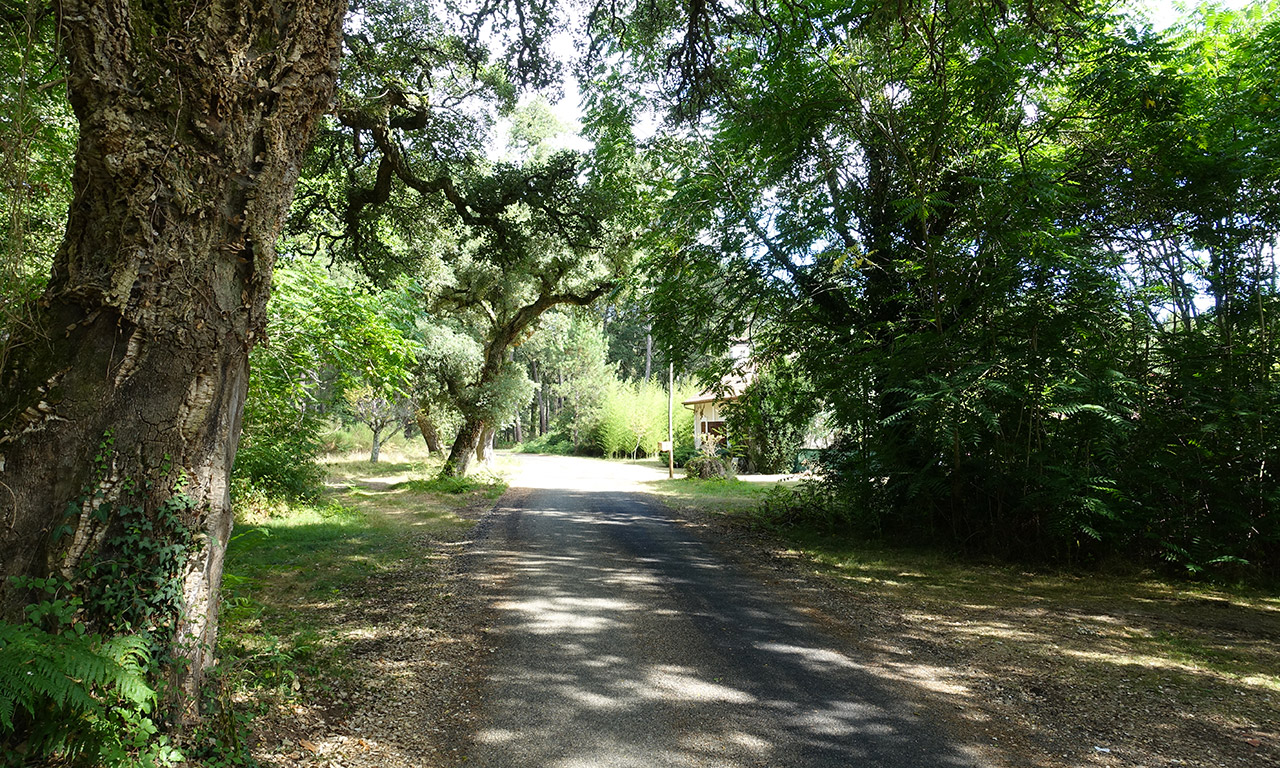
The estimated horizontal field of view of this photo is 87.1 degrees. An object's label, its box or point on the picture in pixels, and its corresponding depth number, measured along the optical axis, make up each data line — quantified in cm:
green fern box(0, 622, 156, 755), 240
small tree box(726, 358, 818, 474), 1082
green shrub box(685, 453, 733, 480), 2272
